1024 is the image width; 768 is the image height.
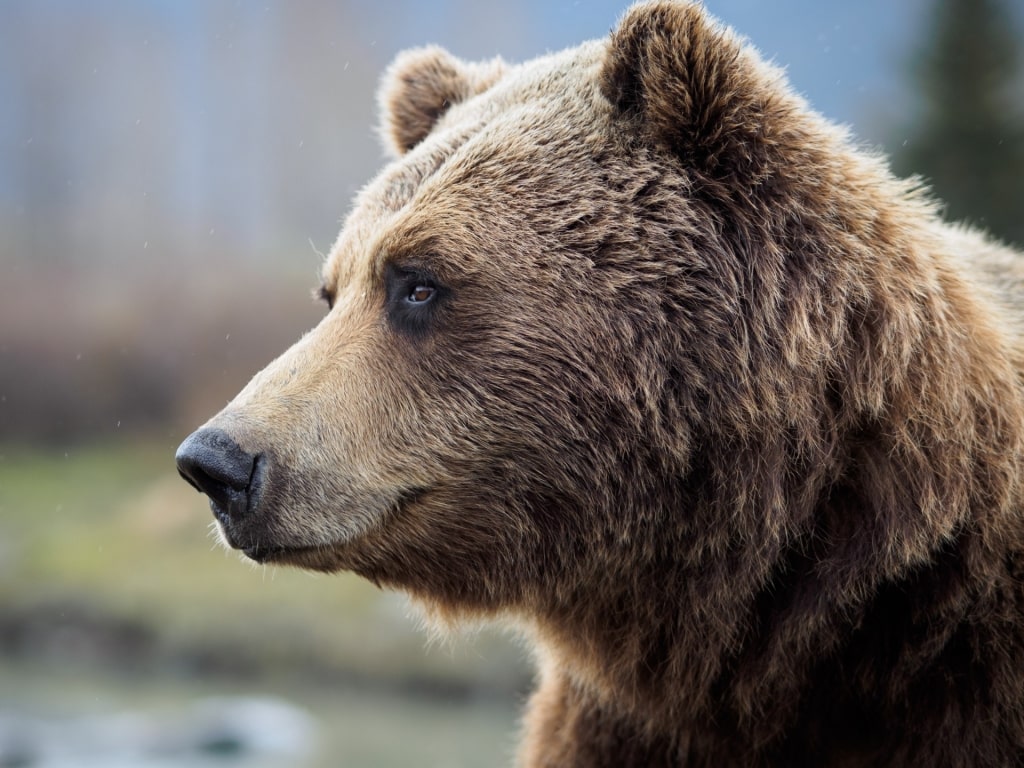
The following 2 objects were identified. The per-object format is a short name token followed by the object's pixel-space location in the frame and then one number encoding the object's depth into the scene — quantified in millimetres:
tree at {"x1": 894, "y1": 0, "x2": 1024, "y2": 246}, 25625
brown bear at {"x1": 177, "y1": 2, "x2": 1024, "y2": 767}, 5301
